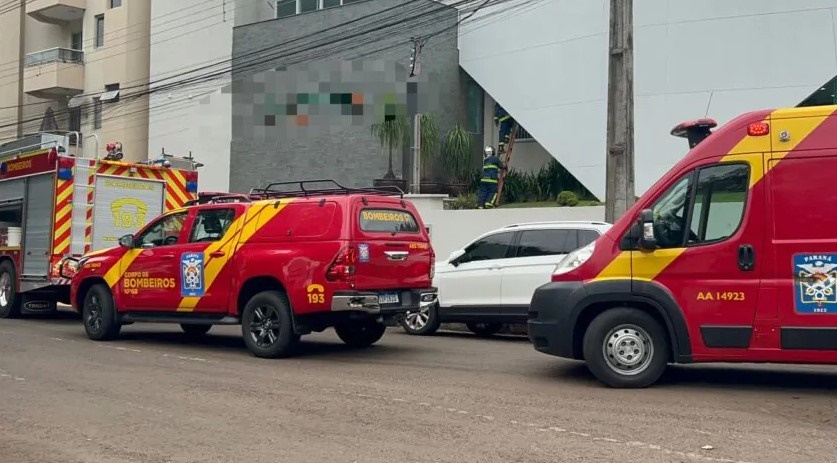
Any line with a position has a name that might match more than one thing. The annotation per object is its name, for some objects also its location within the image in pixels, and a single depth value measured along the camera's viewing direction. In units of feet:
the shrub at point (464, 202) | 61.16
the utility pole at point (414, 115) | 65.05
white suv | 37.04
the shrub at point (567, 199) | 55.21
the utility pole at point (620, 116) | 40.47
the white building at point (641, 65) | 51.93
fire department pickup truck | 30.83
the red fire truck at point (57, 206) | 45.55
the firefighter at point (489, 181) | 60.59
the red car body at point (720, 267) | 23.16
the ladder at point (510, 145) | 67.05
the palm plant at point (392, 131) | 68.13
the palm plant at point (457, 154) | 67.77
